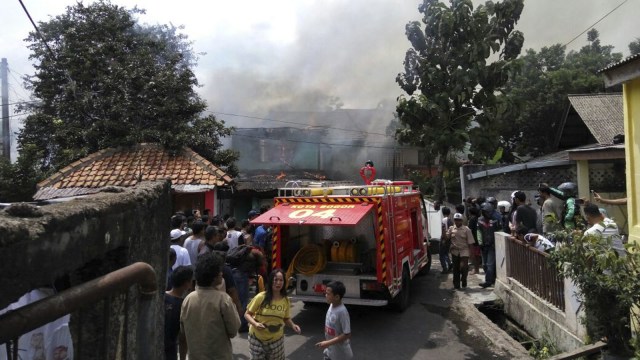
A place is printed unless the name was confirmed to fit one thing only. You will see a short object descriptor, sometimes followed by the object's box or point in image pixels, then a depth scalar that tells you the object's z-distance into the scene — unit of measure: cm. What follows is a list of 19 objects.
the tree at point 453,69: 1466
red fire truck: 679
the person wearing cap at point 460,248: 891
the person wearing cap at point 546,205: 758
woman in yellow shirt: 430
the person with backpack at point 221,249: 505
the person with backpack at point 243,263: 616
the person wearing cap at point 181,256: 553
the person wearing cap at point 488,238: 902
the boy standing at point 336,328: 439
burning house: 2664
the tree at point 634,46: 2838
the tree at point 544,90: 2358
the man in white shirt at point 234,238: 809
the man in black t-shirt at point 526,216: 791
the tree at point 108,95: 1456
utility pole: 1919
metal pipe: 144
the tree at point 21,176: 1634
